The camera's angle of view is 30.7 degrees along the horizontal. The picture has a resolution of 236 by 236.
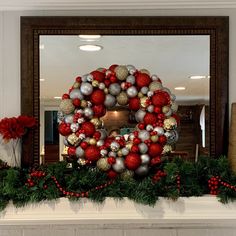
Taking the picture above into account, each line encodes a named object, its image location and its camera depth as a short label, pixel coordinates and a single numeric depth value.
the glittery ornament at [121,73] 2.00
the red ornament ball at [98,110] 2.00
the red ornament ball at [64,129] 1.97
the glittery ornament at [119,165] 1.93
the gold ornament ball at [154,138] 1.94
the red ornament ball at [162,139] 1.95
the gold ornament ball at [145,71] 2.04
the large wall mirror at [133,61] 2.12
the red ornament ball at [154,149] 1.94
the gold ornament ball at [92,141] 1.96
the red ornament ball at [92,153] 1.93
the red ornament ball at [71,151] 1.98
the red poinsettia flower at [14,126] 2.00
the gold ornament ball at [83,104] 1.99
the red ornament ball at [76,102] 1.98
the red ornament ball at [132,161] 1.91
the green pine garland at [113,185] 1.86
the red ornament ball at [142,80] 2.00
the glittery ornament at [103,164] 1.93
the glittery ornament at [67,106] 1.98
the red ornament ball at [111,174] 1.95
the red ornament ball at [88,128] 1.95
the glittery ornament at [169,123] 1.96
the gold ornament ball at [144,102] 1.98
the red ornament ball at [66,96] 2.02
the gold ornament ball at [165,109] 1.97
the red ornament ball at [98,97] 1.98
